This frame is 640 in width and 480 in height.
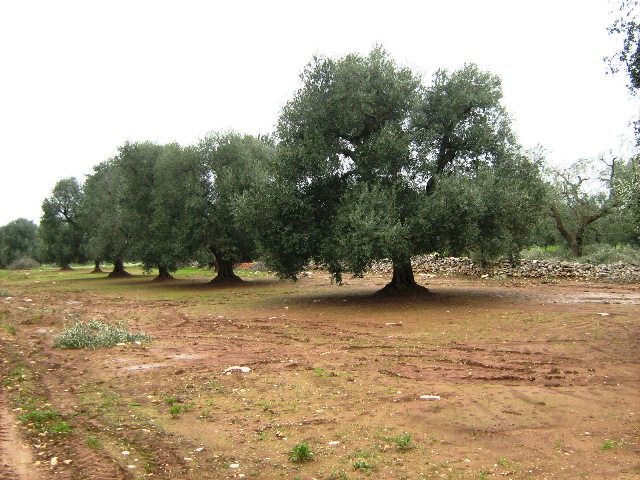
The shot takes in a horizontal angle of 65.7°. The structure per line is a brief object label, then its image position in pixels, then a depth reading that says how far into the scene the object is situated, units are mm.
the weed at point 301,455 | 5777
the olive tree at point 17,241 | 102250
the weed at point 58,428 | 6754
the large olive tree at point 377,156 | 20234
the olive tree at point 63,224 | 66250
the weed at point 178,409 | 7598
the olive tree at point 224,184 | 33531
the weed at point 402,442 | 6062
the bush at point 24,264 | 92125
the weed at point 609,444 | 5977
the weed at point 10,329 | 15541
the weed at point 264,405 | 7777
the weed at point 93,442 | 6250
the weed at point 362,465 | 5562
